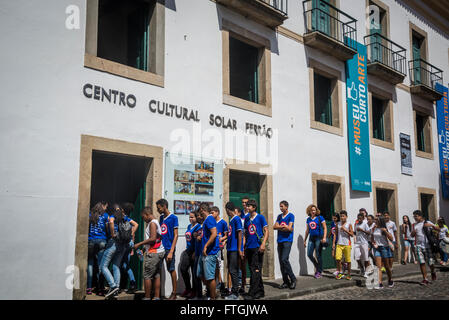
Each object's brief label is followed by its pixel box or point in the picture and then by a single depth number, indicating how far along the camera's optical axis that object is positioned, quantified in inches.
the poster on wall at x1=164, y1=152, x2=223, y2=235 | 342.0
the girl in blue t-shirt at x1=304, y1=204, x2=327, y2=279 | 423.8
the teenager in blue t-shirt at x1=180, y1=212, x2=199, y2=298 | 320.3
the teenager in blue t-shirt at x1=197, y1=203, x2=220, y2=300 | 285.6
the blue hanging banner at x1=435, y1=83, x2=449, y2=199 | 745.6
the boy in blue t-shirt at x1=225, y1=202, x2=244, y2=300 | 305.0
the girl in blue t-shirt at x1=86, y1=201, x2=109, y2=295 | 308.5
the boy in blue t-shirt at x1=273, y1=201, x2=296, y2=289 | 356.2
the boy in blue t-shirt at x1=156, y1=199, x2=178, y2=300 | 296.2
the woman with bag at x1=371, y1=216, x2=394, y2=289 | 373.2
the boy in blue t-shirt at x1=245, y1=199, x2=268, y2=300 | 312.8
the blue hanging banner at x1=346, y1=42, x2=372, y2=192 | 538.9
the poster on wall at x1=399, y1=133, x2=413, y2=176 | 637.9
